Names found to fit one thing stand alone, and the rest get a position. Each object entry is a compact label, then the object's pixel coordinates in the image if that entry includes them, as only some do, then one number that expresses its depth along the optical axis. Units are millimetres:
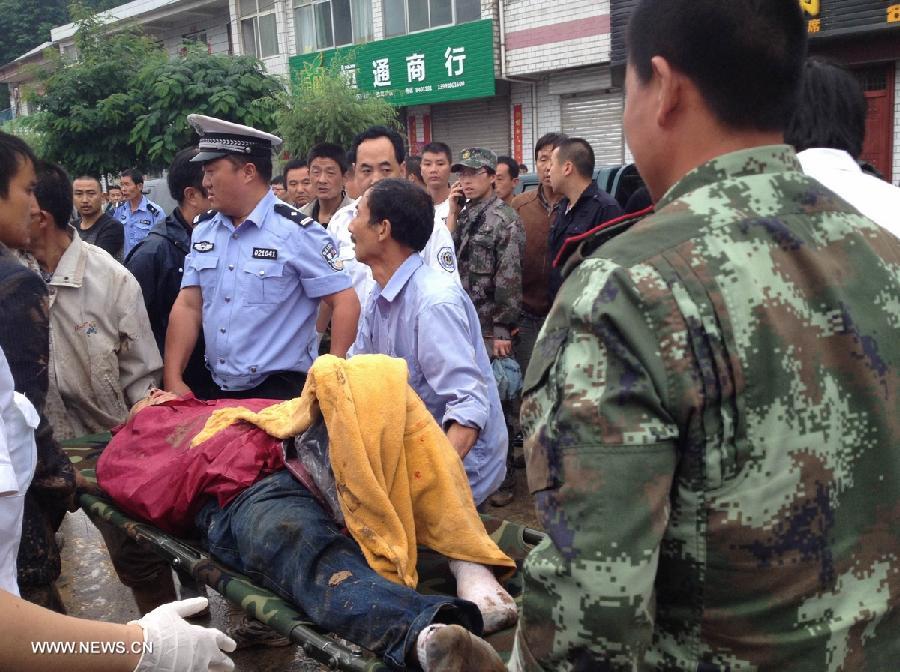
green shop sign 14562
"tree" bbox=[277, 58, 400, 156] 12102
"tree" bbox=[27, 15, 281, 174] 11414
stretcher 1888
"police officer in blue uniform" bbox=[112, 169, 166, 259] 8297
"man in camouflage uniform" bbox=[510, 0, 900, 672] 991
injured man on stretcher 1995
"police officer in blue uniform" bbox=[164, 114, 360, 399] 3457
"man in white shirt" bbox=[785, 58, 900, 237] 2102
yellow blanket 2258
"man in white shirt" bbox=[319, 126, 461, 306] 4293
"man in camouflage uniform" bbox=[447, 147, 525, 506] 4969
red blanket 2594
